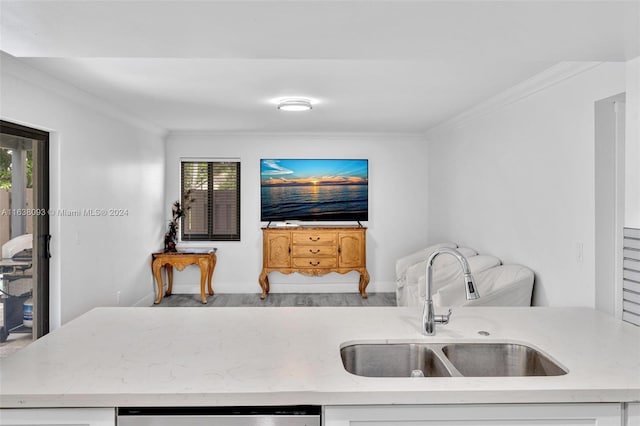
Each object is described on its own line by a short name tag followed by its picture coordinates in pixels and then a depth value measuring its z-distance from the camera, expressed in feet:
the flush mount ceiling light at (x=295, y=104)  13.38
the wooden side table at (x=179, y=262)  18.17
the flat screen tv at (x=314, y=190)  20.40
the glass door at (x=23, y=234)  10.01
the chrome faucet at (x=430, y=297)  5.08
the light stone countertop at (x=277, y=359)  3.96
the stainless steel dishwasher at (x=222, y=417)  4.04
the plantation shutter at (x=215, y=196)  20.43
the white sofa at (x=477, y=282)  10.61
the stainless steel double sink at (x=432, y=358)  5.36
